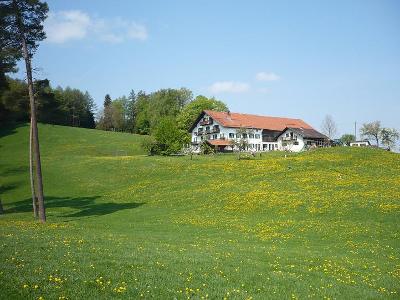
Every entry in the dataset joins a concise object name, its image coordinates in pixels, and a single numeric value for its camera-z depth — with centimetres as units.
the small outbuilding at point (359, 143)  12021
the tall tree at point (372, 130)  13575
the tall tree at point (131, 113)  16600
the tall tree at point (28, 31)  3134
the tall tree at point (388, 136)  13538
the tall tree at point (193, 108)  12888
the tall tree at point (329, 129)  12854
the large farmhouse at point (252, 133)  10538
